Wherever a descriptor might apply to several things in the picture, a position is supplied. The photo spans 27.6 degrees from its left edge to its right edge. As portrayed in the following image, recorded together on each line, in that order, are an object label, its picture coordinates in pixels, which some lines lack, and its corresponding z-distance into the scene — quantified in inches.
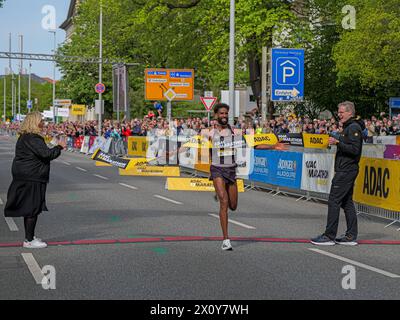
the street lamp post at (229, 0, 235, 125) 1187.9
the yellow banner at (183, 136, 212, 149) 954.6
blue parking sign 1018.1
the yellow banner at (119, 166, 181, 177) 1004.6
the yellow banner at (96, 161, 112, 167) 1260.3
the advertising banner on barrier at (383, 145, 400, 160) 824.9
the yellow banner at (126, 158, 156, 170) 975.8
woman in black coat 406.6
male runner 411.8
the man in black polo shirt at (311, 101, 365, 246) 437.1
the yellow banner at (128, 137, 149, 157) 1537.3
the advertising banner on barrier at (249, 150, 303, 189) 747.4
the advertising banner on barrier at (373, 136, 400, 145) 989.5
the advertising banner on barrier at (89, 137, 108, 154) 1752.0
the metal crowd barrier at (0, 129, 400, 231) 566.3
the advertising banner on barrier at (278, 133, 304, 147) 1216.8
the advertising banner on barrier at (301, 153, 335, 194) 673.0
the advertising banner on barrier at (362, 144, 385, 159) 793.9
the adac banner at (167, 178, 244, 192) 792.9
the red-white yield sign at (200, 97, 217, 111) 1368.1
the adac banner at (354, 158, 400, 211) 545.0
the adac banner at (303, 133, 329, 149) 1145.9
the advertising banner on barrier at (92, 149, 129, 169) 823.1
